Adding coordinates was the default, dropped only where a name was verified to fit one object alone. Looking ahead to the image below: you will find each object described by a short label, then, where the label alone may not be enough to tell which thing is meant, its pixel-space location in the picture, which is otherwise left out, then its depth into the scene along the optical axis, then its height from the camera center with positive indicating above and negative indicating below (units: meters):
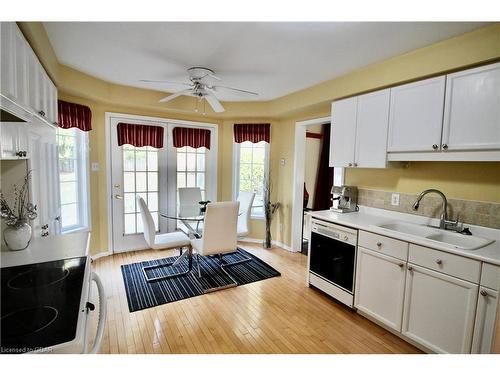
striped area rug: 2.55 -1.32
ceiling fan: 2.41 +0.87
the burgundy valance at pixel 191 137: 4.00 +0.53
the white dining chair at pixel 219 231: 2.64 -0.68
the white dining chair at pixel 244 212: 3.55 -0.62
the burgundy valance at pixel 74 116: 2.93 +0.61
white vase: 1.56 -0.47
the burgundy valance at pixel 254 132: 4.16 +0.66
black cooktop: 0.76 -0.55
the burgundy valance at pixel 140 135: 3.58 +0.49
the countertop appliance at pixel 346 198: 2.83 -0.27
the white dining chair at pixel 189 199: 3.71 -0.47
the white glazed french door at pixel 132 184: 3.63 -0.27
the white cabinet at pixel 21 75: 1.14 +0.52
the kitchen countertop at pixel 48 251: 1.44 -0.56
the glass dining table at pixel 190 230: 3.05 -0.82
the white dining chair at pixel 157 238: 2.82 -0.86
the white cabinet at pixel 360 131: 2.37 +0.46
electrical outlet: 2.52 -0.24
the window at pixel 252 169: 4.31 +0.04
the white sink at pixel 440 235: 1.83 -0.47
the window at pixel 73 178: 3.11 -0.17
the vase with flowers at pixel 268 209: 4.12 -0.64
